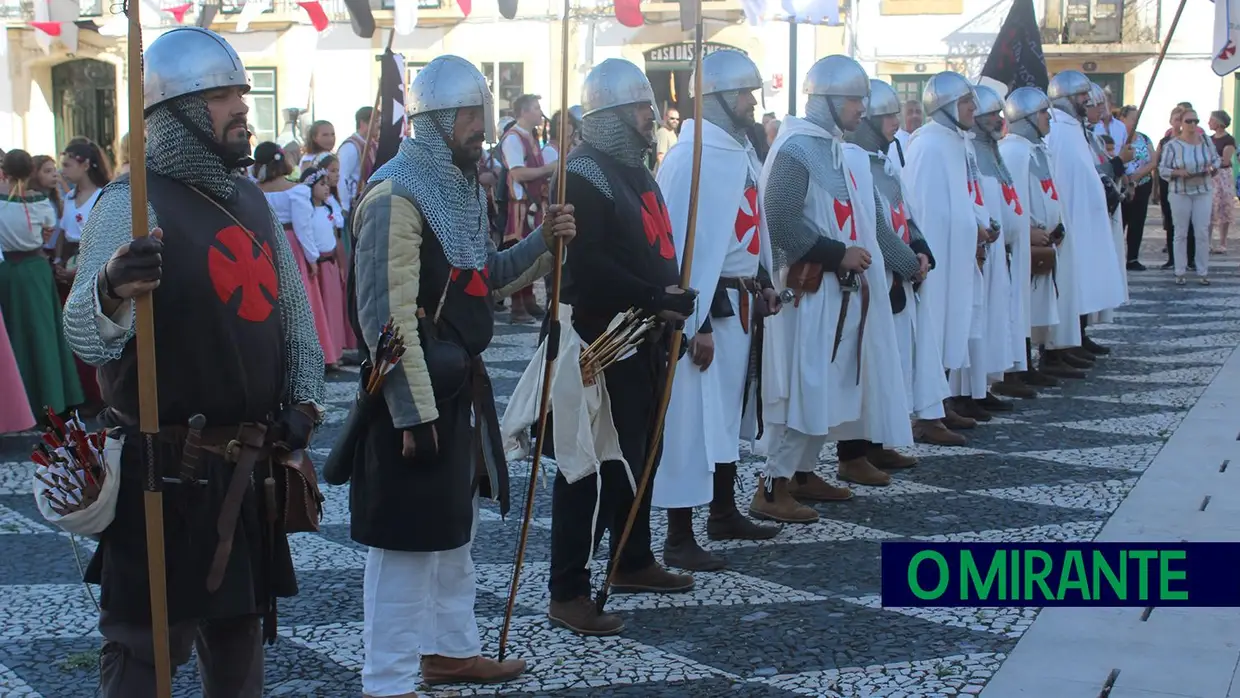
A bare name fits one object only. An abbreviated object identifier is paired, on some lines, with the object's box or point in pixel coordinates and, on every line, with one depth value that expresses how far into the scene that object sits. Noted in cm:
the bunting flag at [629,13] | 1255
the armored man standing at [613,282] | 479
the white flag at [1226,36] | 1033
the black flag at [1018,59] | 1061
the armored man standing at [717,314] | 545
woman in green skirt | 829
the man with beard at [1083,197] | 1062
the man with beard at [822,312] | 630
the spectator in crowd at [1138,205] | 1661
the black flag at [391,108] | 727
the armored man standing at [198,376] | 315
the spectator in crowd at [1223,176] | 1797
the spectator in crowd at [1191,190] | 1495
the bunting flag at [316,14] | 1565
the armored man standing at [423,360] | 381
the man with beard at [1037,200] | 952
